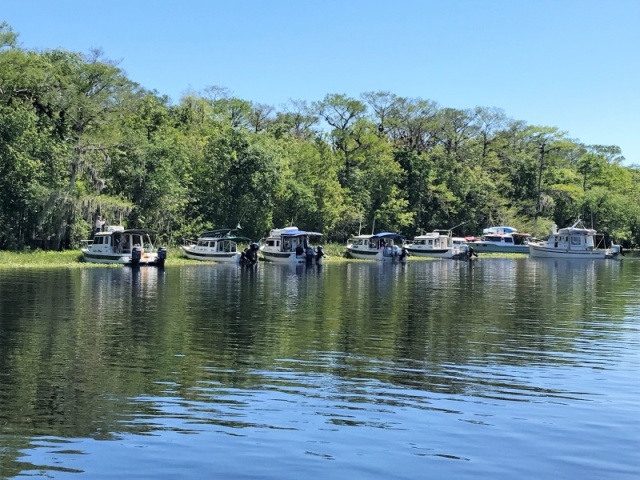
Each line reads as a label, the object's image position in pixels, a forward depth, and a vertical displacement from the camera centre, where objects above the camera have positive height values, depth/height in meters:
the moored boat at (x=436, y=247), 81.50 -0.08
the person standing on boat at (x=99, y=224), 58.47 +1.26
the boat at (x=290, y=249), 67.25 -0.43
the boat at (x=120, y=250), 56.12 -0.72
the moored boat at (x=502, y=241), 94.75 +0.84
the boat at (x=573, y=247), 87.62 +0.29
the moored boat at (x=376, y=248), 75.62 -0.31
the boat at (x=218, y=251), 64.62 -0.71
